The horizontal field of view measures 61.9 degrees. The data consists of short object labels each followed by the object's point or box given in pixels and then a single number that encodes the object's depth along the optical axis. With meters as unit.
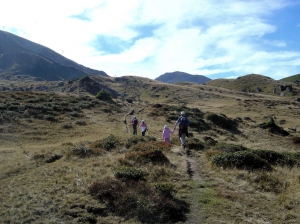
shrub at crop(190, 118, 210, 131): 36.80
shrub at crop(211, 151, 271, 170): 11.88
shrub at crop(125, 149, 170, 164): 12.89
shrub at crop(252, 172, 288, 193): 9.10
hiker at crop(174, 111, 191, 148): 16.28
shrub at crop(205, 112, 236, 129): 43.44
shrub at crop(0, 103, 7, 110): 33.42
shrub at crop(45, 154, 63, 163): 15.28
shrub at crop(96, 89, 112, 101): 59.69
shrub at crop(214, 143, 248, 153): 16.27
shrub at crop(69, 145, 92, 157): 15.43
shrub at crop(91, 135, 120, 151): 17.52
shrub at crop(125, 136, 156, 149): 17.75
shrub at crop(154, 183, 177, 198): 8.46
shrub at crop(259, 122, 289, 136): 39.74
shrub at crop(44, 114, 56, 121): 32.49
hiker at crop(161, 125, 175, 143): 18.86
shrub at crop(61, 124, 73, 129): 30.25
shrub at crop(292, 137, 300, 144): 34.00
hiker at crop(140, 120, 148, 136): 23.16
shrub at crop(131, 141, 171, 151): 15.07
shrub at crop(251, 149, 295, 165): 14.14
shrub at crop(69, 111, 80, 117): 36.44
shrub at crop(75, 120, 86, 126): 32.53
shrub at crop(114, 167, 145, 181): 10.08
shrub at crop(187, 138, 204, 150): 17.48
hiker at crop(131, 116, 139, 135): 25.41
